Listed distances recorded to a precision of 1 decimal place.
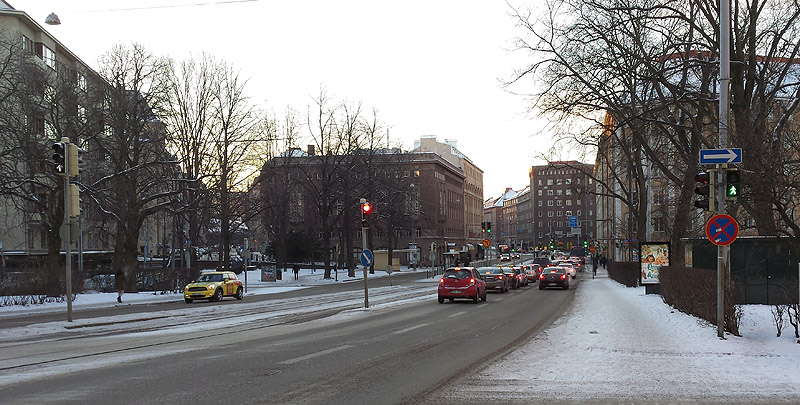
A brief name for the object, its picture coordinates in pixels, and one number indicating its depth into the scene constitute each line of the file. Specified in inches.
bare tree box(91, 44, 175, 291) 1434.5
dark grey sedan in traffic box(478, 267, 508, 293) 1545.3
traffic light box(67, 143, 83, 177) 869.2
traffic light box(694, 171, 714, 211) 572.1
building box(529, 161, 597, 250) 7313.0
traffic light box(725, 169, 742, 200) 561.3
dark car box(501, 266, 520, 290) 1819.6
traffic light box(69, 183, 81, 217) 876.0
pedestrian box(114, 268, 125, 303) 1400.6
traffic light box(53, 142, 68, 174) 839.1
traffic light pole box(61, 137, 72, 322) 849.5
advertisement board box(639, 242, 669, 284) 1288.1
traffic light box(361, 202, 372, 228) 1026.7
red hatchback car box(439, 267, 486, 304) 1155.3
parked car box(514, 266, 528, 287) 1950.3
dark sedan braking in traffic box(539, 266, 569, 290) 1761.8
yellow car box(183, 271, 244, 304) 1343.5
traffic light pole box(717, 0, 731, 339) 624.1
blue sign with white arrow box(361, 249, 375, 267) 1026.6
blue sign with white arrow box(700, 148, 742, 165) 555.8
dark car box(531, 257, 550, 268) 3100.1
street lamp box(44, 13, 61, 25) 1096.8
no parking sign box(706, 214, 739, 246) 552.4
